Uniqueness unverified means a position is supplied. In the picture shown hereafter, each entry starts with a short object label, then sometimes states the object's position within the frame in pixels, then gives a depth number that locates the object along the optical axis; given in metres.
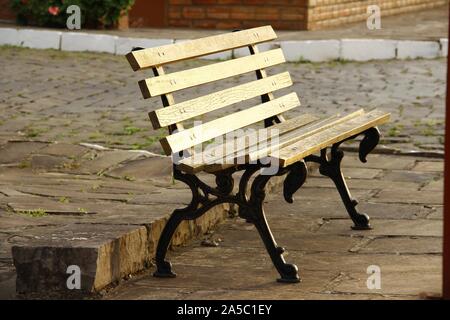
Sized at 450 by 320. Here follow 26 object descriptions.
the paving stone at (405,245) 9.53
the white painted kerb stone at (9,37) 22.57
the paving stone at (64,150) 12.66
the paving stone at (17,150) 12.40
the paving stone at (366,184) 12.09
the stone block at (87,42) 22.36
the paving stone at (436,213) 10.72
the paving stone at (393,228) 10.14
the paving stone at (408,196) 11.43
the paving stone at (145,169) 11.88
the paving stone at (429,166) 12.94
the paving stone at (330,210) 10.82
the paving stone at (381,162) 13.12
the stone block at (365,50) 21.96
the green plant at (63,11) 23.16
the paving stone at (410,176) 12.45
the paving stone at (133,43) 22.07
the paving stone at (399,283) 8.36
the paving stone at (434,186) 11.98
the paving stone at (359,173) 12.63
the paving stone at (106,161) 12.16
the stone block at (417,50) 22.11
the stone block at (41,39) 22.37
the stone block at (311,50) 21.83
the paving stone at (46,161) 12.25
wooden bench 8.69
